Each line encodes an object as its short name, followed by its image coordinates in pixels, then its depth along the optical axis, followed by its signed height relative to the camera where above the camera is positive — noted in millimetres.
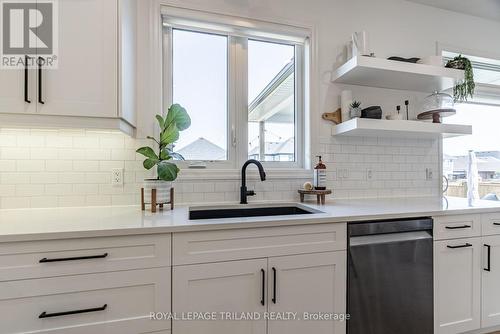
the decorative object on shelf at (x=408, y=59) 2049 +895
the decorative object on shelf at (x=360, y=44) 1911 +945
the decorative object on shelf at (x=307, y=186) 1936 -137
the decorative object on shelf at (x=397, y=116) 2071 +429
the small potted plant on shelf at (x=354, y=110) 1997 +463
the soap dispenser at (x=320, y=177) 1911 -67
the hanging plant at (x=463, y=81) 2127 +757
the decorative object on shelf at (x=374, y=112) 1951 +434
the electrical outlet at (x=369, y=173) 2182 -46
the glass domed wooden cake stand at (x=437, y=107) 2141 +553
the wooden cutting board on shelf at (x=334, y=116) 2080 +430
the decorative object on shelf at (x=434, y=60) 2027 +868
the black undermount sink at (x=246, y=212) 1718 -308
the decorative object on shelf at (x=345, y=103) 2025 +525
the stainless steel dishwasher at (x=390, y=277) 1422 -637
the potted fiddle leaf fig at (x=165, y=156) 1485 +78
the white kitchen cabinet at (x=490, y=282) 1716 -786
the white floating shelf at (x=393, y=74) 1834 +726
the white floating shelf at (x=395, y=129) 1850 +305
